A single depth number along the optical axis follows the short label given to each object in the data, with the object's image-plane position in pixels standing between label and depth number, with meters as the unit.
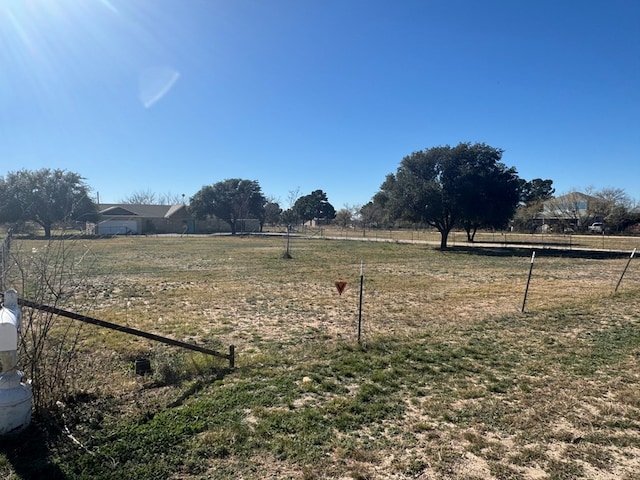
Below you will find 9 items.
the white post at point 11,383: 3.08
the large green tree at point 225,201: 61.41
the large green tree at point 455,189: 29.75
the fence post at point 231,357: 5.20
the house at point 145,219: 59.03
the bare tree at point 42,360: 3.65
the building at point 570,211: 60.94
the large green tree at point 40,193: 43.72
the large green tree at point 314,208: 87.31
